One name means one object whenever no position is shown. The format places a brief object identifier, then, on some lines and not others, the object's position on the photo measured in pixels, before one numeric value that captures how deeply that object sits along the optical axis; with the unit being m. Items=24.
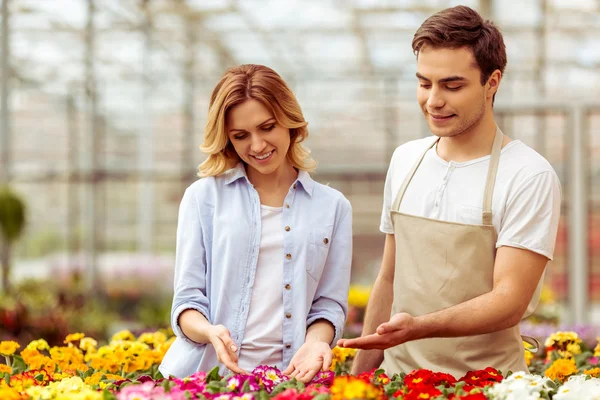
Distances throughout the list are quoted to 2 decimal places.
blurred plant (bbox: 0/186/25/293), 8.20
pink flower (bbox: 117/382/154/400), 2.29
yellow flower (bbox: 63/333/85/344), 3.15
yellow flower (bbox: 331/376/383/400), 2.14
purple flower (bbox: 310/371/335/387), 2.51
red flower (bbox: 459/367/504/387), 2.50
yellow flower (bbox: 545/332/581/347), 3.21
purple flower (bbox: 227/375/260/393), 2.40
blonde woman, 2.61
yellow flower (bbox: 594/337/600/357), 3.23
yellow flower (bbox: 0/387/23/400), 2.36
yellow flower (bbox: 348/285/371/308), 6.96
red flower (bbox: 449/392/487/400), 2.34
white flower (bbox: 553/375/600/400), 2.41
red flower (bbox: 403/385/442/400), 2.38
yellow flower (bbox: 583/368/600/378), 2.91
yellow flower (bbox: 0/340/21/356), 2.99
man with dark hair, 2.54
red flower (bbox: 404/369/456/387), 2.47
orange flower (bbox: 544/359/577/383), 2.87
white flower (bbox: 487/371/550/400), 2.37
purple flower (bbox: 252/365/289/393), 2.43
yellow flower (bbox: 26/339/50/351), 3.01
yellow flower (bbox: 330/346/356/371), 3.09
